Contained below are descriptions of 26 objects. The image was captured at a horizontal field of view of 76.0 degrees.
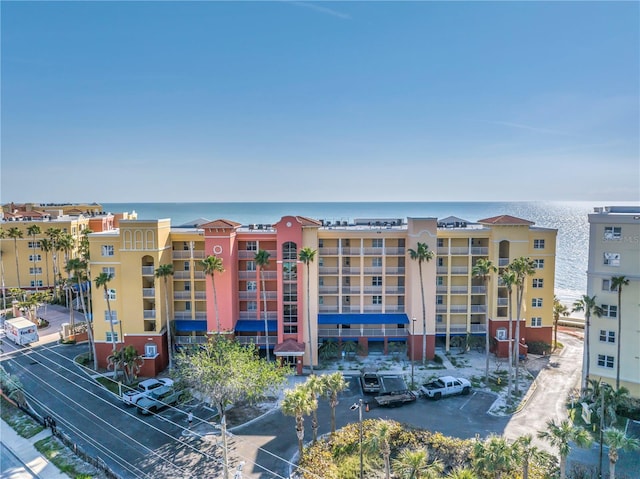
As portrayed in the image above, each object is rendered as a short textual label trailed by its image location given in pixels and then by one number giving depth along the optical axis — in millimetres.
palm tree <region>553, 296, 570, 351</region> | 47156
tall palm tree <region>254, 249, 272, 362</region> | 41425
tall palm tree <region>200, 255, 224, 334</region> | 40438
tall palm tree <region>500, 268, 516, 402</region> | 35312
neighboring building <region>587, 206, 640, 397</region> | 32219
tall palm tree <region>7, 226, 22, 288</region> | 61778
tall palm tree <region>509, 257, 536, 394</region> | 36531
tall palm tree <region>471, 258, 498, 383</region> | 39003
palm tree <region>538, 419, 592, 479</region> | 19922
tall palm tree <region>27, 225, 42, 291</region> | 62031
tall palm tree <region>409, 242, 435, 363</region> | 41906
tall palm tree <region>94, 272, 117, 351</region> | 40094
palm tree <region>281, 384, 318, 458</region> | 25406
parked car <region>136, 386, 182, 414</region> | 34094
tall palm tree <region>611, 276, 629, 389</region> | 31641
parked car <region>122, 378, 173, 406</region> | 35062
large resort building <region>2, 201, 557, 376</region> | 42250
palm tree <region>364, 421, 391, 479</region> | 22484
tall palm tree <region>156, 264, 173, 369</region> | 40469
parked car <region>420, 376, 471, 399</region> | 35906
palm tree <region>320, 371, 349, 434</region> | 26969
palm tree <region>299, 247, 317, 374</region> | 41031
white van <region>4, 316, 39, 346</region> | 48531
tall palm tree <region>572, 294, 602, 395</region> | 32656
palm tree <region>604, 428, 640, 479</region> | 20391
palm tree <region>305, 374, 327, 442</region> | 26578
